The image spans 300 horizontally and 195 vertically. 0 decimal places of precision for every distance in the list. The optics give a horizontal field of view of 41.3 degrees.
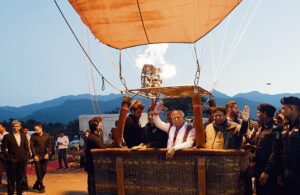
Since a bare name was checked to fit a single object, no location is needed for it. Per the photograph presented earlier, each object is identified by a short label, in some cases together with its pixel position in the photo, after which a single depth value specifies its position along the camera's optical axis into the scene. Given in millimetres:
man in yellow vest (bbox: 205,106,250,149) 5477
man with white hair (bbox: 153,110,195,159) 5453
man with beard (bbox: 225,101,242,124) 7770
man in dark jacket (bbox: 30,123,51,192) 10781
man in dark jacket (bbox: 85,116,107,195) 7906
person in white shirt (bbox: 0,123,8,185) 11866
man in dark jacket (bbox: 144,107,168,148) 6199
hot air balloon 5004
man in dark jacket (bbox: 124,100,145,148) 6777
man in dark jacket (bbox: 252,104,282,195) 5629
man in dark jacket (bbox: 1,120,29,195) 9648
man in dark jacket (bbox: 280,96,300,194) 5227
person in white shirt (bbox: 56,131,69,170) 17031
